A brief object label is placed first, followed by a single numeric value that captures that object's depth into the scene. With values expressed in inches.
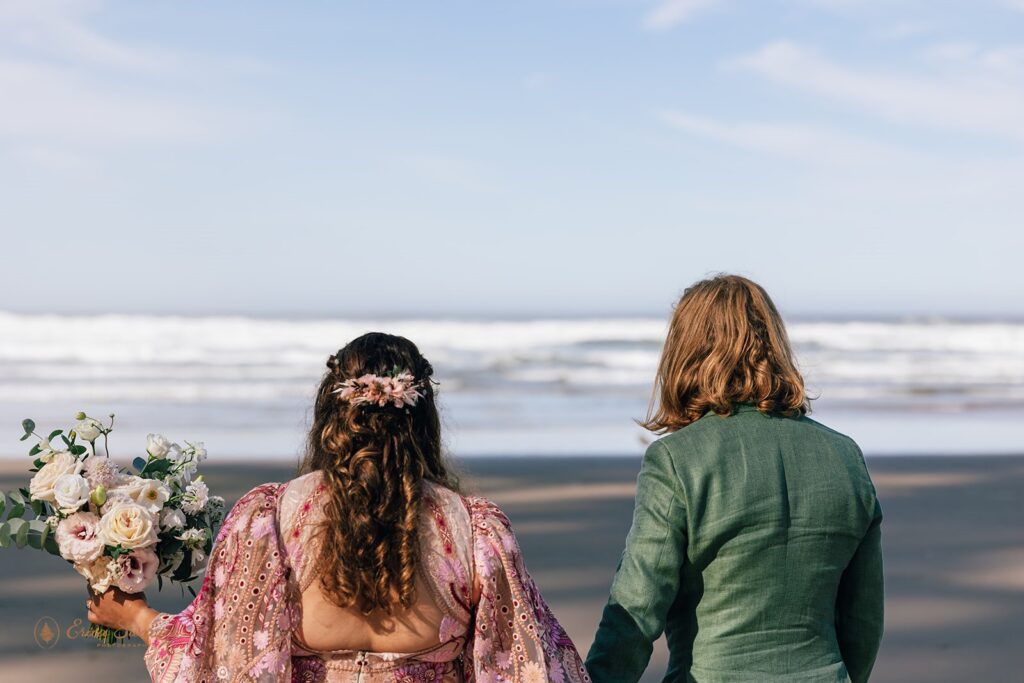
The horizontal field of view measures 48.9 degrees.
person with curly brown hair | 90.7
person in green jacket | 93.0
